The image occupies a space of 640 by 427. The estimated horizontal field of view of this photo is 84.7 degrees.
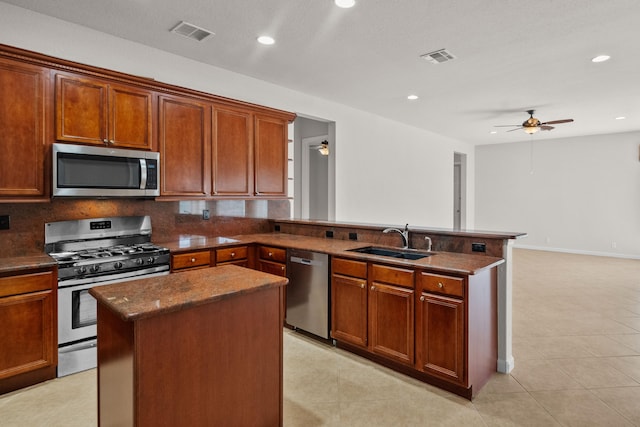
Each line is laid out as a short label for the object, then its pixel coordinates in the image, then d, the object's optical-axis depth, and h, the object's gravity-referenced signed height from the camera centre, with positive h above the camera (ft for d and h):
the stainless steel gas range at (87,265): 8.59 -1.41
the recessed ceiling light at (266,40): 10.77 +5.35
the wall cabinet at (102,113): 8.96 +2.70
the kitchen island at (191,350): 4.79 -2.10
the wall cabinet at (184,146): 10.94 +2.13
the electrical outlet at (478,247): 9.29 -0.91
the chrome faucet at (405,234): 10.60 -0.65
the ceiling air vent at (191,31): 10.03 +5.33
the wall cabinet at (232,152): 12.26 +2.15
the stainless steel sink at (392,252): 10.06 -1.20
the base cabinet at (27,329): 7.74 -2.69
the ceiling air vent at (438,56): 11.74 +5.39
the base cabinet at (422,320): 7.70 -2.63
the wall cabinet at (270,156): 13.50 +2.21
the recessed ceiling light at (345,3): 8.71 +5.25
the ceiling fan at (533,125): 19.01 +4.91
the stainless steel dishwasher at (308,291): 10.47 -2.46
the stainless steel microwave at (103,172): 8.79 +1.08
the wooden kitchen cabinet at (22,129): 8.19 +1.97
